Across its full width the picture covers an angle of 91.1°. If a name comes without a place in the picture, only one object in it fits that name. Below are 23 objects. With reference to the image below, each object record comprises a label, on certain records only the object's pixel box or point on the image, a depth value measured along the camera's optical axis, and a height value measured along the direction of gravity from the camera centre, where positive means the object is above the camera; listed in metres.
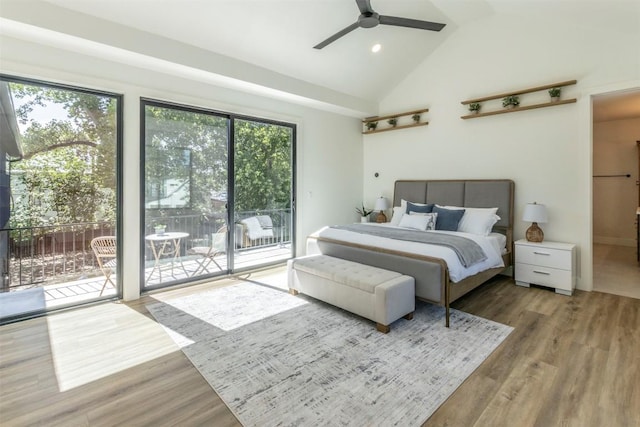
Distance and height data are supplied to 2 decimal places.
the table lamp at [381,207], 5.79 +0.10
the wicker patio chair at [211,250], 4.33 -0.53
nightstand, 3.71 -0.65
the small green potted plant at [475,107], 4.73 +1.58
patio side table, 3.92 -0.43
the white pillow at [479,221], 4.18 -0.12
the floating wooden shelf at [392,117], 5.39 +1.74
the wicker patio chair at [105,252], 3.58 -0.45
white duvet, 3.02 -0.37
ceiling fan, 3.02 +1.95
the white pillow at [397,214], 4.99 -0.03
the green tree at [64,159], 3.09 +0.57
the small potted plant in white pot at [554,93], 3.98 +1.51
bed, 3.00 -0.40
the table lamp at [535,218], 3.98 -0.08
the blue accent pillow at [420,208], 4.75 +0.06
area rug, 1.87 -1.11
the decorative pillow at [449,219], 4.32 -0.10
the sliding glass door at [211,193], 3.91 +0.28
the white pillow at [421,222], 4.39 -0.14
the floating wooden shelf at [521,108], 3.93 +1.41
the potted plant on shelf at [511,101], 4.36 +1.54
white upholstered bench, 2.79 -0.74
